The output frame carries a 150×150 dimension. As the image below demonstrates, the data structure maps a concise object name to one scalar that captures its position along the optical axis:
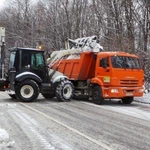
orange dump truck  14.30
